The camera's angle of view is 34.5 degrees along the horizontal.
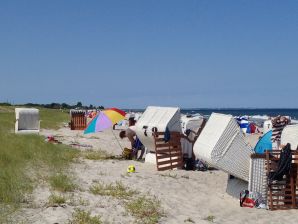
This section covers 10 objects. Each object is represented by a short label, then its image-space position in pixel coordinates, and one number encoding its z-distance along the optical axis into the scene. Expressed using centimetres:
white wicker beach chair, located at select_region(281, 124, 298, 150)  1035
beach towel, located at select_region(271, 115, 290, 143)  1149
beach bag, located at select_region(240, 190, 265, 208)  961
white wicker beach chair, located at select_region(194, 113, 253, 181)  1020
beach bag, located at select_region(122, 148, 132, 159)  1641
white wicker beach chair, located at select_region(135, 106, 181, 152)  1446
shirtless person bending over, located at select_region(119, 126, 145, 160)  1661
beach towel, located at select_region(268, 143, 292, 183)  944
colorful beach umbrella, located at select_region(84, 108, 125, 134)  1608
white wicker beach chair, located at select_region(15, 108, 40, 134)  2306
